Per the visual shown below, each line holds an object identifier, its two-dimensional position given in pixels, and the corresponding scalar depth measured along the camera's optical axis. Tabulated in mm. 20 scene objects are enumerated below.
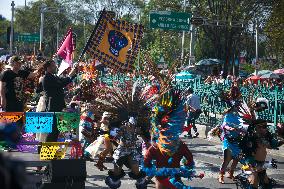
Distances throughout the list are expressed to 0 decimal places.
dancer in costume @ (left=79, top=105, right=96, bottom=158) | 10727
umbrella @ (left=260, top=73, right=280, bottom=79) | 28644
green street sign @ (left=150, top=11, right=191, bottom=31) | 30172
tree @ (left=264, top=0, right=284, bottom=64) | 30219
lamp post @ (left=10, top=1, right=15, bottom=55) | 39506
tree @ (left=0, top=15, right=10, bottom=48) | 90875
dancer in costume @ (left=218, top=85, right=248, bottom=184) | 9234
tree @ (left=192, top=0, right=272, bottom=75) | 35875
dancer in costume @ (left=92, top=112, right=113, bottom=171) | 9047
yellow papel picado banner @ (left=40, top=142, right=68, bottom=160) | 7605
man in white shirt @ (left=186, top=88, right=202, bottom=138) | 17016
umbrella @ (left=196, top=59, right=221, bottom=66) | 36281
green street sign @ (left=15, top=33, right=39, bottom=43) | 55375
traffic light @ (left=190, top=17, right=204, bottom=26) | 28025
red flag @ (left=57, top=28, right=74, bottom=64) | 11059
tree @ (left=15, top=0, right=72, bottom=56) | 75062
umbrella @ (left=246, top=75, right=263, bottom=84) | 26411
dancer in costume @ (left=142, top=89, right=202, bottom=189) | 6477
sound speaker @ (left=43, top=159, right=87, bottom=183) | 7195
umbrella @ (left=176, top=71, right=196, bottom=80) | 26984
